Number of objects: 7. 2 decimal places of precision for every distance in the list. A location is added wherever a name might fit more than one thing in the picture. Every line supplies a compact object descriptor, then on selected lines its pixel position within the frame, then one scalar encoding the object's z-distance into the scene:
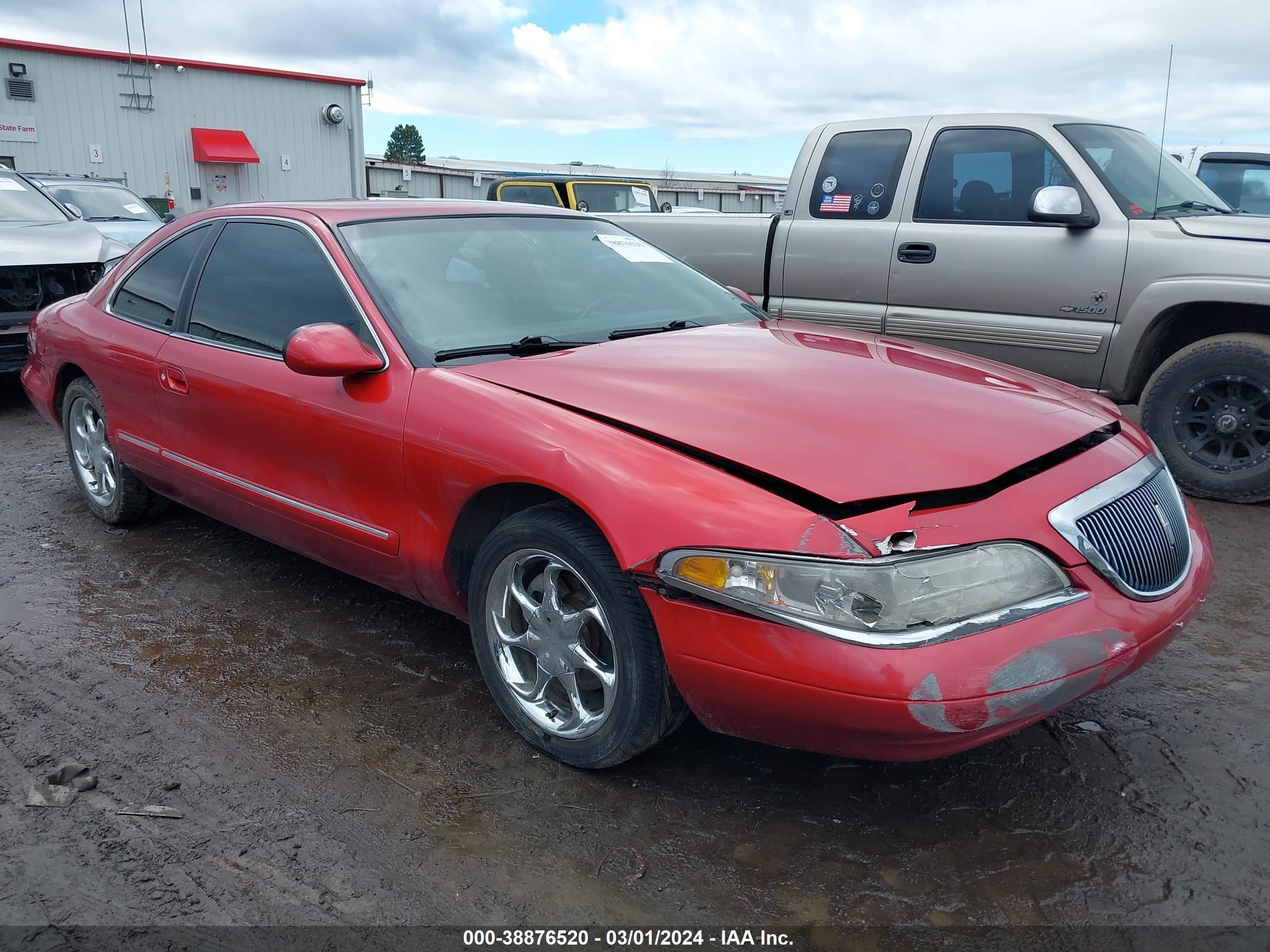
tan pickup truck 4.98
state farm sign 23.14
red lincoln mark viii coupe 2.15
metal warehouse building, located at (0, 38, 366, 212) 23.58
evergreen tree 88.06
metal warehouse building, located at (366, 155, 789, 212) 25.44
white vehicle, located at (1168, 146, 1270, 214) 8.91
